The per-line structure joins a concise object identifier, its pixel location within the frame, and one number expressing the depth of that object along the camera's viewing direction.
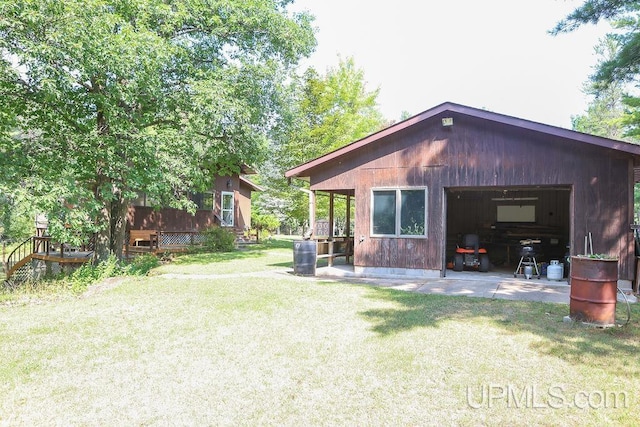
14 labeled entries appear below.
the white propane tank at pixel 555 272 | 9.00
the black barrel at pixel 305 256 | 9.82
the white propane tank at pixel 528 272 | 9.25
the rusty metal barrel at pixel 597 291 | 5.11
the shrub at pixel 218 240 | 17.36
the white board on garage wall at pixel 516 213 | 12.98
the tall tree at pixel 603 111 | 34.09
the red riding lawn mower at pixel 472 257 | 10.54
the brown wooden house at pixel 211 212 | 17.38
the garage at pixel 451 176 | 7.89
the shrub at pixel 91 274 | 8.79
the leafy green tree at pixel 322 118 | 19.09
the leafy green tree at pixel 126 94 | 8.05
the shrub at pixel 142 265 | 10.27
